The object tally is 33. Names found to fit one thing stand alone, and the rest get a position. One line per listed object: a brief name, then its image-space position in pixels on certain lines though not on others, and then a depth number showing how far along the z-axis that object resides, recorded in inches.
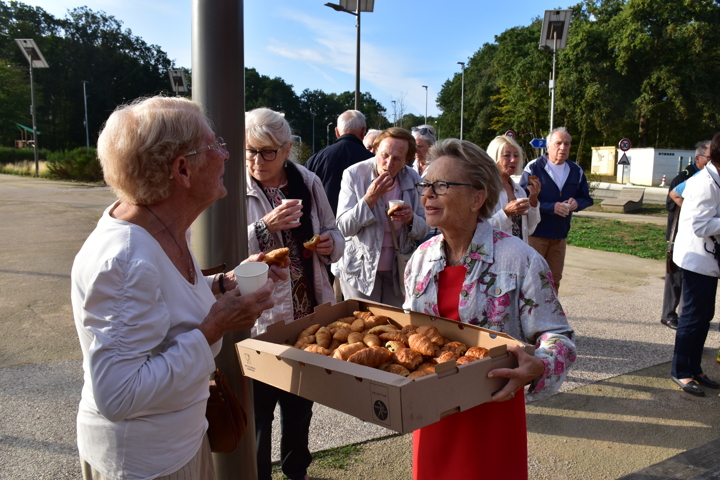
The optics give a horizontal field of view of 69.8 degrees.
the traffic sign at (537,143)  764.0
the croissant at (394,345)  76.0
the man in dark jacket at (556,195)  222.2
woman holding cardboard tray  78.6
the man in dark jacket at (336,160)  203.3
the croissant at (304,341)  80.5
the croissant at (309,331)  84.1
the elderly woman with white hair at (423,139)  264.2
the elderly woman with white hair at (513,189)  181.9
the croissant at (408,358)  70.6
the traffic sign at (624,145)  931.4
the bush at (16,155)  1915.6
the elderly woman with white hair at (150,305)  56.0
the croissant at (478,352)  69.8
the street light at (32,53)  1167.1
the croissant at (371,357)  69.2
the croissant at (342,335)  80.8
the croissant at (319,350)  74.3
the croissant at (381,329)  81.3
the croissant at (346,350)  71.3
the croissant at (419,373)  65.6
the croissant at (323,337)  79.7
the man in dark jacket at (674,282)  236.4
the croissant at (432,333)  75.8
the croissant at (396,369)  68.2
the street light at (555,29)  727.7
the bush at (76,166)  1195.9
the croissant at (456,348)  73.0
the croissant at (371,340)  76.5
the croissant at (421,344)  73.0
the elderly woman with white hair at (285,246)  113.3
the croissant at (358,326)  84.1
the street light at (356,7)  513.3
